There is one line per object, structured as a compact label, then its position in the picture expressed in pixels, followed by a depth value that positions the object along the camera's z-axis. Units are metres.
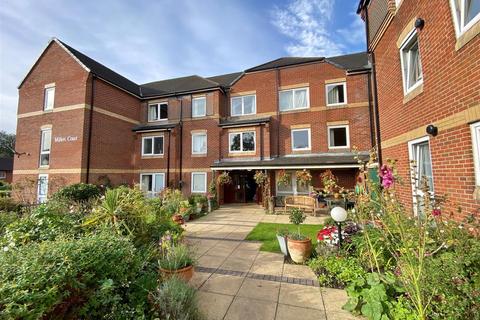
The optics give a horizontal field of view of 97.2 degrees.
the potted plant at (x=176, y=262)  3.91
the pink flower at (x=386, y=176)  3.06
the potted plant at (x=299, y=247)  5.16
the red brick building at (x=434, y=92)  3.71
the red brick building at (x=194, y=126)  14.12
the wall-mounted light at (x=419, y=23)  4.93
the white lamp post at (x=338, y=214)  4.66
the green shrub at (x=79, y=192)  11.00
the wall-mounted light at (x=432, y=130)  4.56
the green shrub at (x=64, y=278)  1.80
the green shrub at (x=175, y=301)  2.80
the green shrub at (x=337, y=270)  4.05
